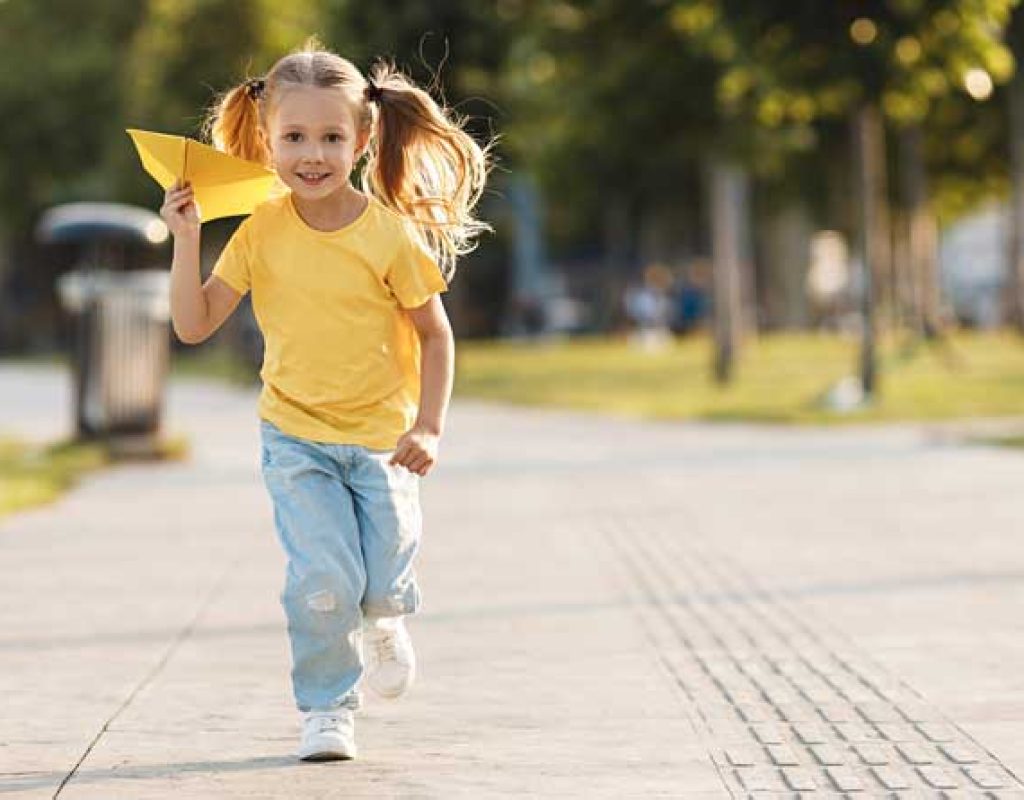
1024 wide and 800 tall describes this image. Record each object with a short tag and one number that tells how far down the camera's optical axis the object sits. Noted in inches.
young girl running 237.9
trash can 720.3
